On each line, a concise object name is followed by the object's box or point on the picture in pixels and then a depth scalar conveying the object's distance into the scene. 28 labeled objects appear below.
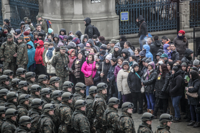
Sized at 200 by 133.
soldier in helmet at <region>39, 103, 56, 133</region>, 16.30
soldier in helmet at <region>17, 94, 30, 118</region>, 18.42
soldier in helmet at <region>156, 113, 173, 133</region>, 15.38
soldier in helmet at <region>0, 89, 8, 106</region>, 20.17
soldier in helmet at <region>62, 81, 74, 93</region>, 20.22
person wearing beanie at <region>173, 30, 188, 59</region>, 29.56
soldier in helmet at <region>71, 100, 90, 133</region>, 16.14
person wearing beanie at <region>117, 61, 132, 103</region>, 24.16
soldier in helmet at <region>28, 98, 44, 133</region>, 17.14
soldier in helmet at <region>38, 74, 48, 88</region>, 22.30
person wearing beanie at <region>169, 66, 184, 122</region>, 22.09
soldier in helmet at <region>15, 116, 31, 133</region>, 15.95
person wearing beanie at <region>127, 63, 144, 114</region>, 23.82
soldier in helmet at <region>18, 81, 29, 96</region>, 21.32
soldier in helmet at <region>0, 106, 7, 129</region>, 17.55
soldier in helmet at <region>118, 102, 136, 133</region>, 16.05
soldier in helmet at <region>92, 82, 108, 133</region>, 17.86
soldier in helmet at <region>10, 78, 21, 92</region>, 22.61
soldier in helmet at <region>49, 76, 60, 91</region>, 22.03
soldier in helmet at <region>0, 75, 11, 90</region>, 22.97
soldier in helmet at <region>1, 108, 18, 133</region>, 16.45
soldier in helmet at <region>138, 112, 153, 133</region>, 15.44
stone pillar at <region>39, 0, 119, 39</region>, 36.78
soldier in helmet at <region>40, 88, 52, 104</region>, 19.39
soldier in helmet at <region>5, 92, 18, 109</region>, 19.04
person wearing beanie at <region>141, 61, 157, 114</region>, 23.19
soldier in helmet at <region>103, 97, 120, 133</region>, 16.72
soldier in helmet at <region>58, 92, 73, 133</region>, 16.86
